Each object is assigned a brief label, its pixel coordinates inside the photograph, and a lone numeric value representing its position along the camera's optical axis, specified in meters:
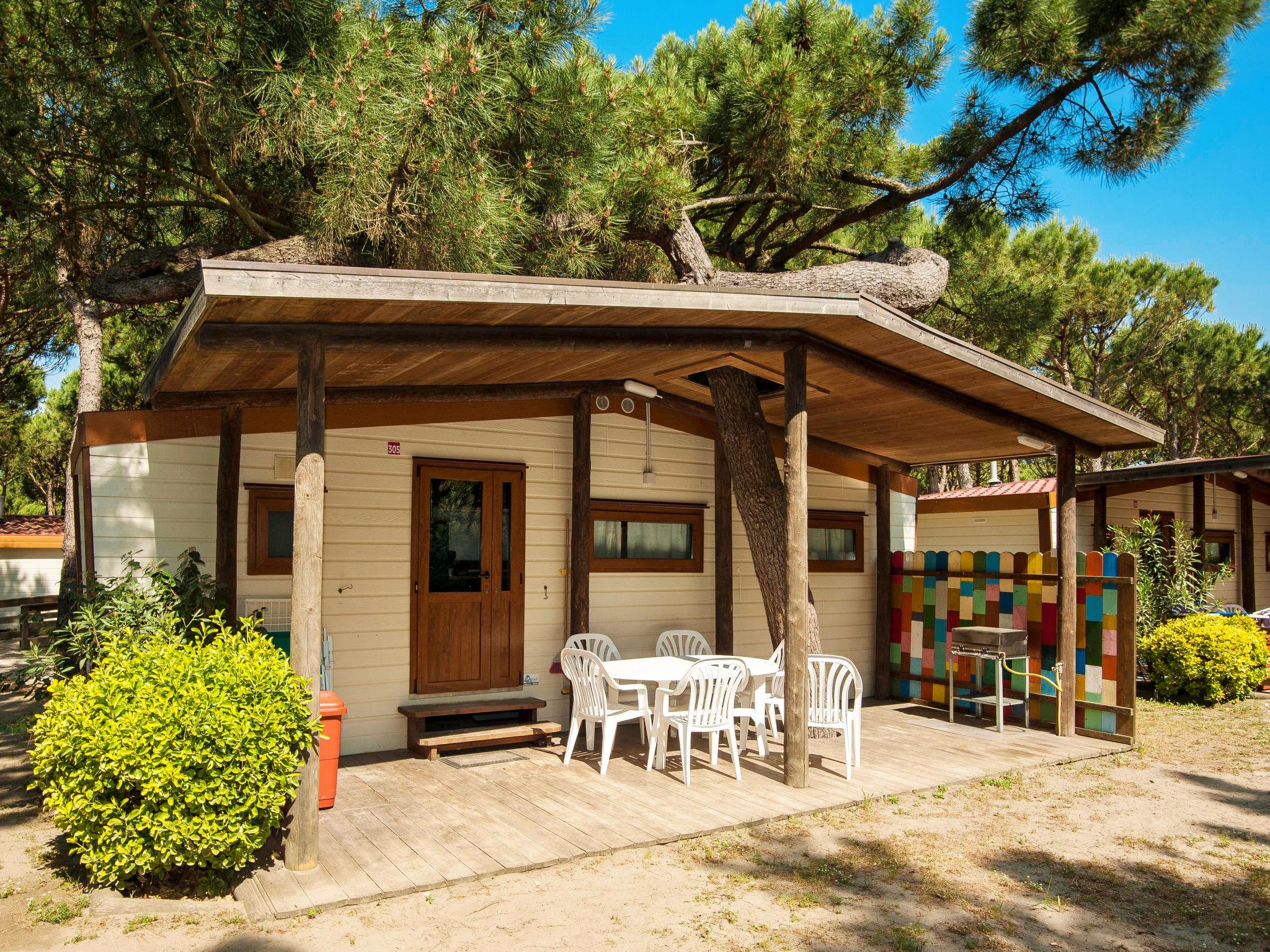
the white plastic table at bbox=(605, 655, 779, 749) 5.97
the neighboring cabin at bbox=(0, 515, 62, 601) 17.77
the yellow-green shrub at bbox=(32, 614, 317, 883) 3.63
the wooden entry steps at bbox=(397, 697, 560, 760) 6.29
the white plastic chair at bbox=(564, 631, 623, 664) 7.11
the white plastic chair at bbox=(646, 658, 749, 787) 5.70
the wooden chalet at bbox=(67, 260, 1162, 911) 4.30
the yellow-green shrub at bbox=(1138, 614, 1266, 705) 8.92
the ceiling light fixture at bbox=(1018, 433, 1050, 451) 7.46
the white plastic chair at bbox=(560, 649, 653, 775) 5.90
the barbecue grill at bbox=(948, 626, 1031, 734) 7.17
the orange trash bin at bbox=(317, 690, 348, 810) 4.71
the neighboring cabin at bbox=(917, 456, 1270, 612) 12.04
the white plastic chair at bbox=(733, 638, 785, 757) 6.19
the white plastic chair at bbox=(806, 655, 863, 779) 5.99
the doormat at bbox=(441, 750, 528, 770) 6.13
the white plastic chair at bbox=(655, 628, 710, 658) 7.57
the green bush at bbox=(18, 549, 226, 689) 4.86
